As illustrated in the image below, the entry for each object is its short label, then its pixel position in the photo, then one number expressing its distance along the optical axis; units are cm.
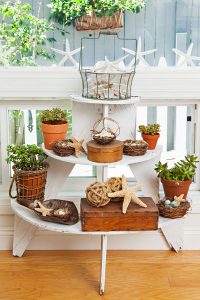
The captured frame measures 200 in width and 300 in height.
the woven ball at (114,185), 244
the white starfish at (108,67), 255
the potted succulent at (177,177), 265
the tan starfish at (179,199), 258
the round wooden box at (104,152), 245
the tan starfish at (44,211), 245
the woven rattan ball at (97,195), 239
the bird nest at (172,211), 252
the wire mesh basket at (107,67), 251
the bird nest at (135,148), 256
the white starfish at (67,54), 279
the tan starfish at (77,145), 256
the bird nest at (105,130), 249
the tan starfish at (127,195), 240
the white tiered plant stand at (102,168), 275
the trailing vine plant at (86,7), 279
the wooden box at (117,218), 238
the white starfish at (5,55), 276
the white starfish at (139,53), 280
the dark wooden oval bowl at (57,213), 244
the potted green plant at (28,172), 260
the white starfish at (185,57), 283
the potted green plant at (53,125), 265
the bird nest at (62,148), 254
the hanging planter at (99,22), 280
